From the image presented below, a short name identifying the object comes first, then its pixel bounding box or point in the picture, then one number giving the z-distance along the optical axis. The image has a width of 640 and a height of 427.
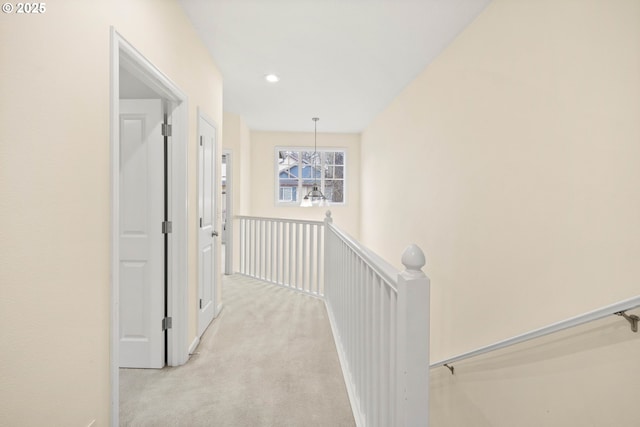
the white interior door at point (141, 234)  2.37
